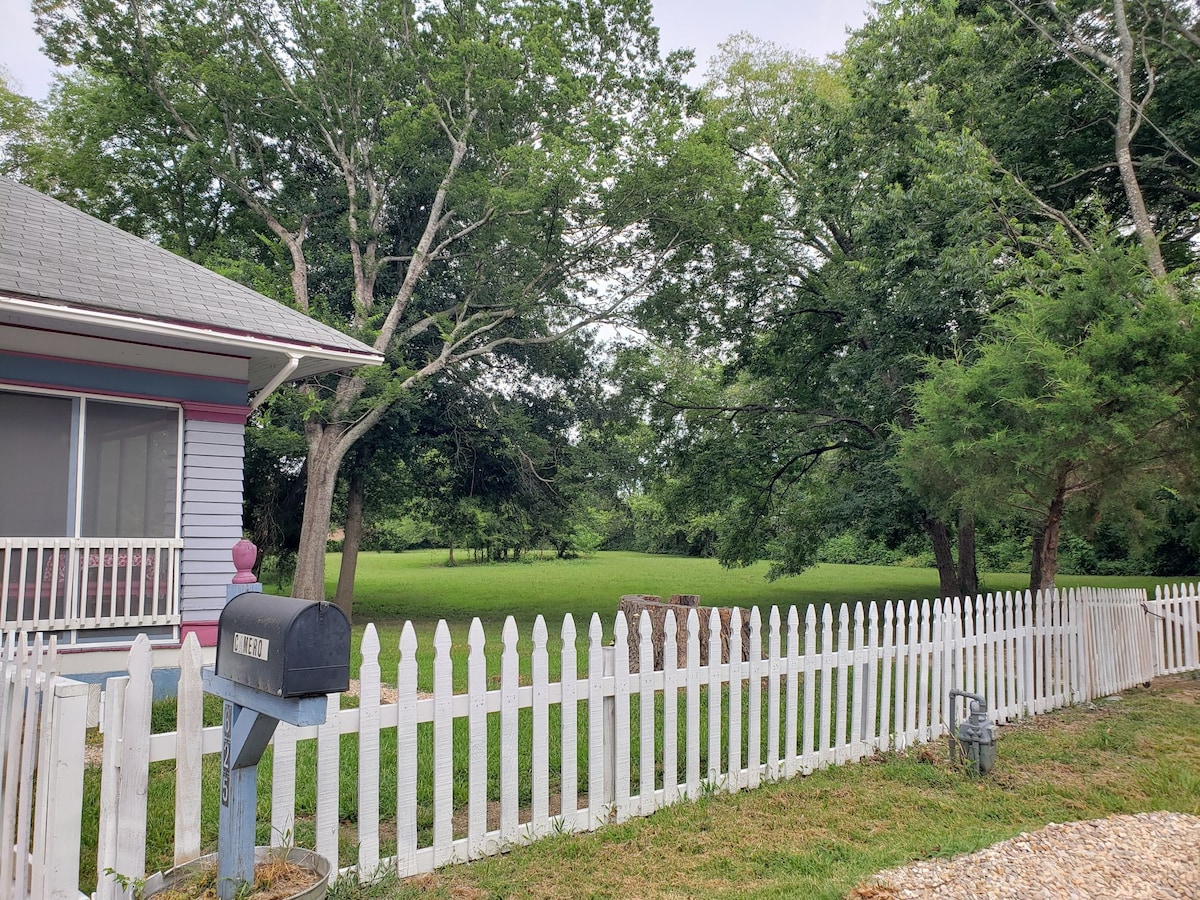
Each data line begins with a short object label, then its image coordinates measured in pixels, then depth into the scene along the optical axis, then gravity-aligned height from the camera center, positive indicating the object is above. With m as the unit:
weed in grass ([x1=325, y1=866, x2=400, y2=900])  3.60 -1.81
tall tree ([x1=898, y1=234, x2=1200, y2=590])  7.25 +0.89
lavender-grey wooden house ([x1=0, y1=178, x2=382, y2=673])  7.65 +0.60
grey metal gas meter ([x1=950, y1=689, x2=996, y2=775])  5.85 -1.79
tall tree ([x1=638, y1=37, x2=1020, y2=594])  12.70 +3.82
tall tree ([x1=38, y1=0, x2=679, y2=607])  16.11 +7.44
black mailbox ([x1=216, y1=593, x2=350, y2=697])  2.79 -0.55
